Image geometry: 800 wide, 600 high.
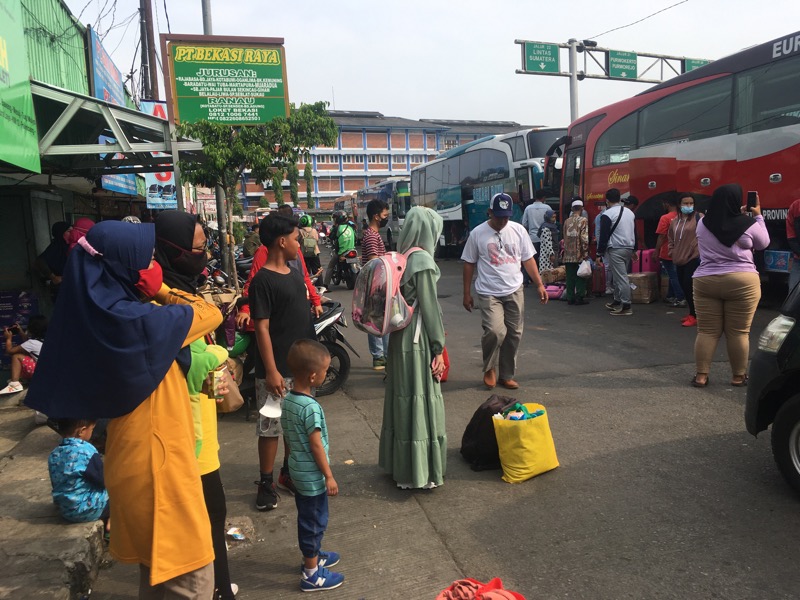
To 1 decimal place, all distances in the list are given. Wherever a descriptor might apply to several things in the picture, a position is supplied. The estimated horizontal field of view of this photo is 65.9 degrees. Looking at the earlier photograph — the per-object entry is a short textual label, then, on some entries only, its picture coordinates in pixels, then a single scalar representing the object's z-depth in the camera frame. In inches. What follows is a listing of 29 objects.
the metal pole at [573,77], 808.3
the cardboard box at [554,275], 473.4
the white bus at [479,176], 673.6
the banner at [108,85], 362.0
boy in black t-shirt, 139.9
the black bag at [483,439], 160.2
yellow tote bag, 151.4
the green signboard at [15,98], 170.7
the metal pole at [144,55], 618.8
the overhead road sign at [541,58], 788.6
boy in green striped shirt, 112.9
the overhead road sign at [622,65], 836.0
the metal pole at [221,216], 461.4
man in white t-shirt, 227.1
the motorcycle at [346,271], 535.9
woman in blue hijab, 73.9
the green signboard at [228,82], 397.7
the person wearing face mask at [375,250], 257.3
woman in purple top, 209.9
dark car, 135.6
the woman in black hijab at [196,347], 88.8
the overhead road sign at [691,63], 881.5
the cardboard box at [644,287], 401.7
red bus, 335.9
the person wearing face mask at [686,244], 327.3
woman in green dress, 147.2
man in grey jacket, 377.7
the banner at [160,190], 514.9
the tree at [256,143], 398.9
